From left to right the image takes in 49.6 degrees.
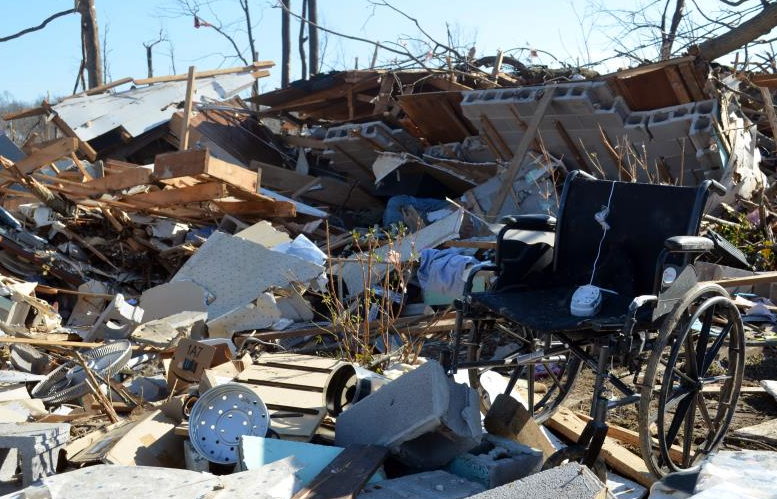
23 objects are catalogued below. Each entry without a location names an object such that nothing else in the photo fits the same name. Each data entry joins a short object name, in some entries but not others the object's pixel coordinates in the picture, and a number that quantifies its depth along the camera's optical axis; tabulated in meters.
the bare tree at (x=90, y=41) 17.38
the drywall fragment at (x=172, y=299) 7.45
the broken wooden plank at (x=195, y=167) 7.83
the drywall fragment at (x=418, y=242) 7.32
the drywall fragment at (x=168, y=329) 6.30
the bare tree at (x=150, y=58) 28.78
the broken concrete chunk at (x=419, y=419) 3.31
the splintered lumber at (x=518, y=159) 8.59
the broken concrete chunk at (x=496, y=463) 3.26
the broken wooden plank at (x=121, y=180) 8.24
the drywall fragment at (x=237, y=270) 7.26
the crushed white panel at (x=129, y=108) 12.44
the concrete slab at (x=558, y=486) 2.77
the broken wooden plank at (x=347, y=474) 2.97
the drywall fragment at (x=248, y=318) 7.01
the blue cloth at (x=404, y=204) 9.79
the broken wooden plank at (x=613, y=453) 3.73
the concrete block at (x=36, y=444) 3.32
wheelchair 3.40
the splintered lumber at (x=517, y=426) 3.68
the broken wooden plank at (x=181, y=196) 8.18
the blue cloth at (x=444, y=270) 6.84
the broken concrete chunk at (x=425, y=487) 3.07
